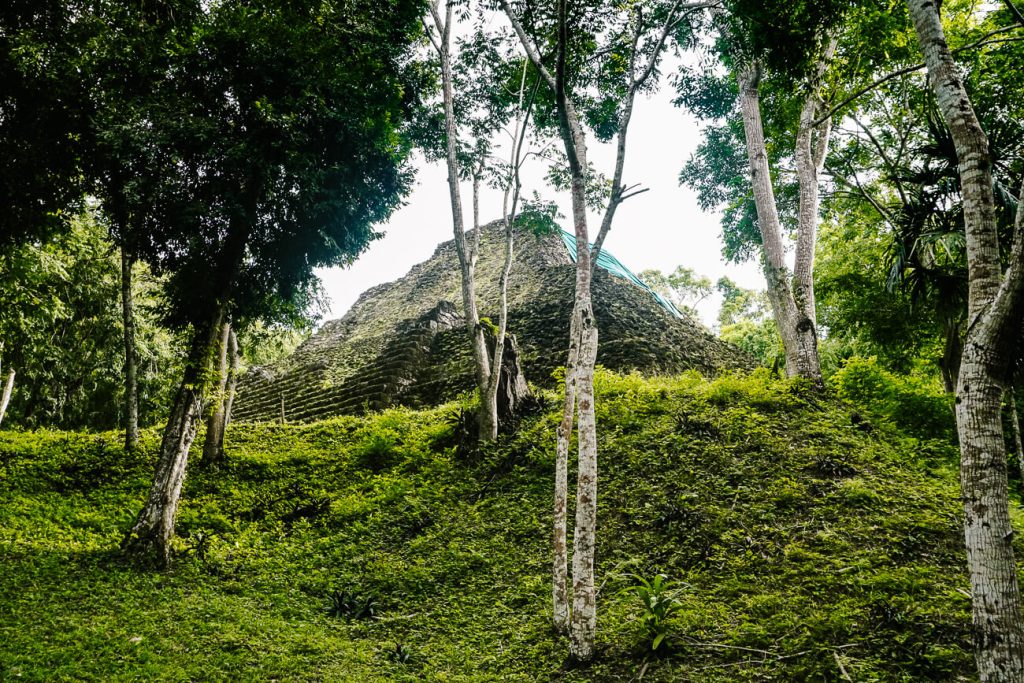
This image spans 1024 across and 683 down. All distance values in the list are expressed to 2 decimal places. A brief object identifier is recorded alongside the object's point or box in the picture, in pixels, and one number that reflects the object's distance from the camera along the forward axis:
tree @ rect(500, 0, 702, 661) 4.52
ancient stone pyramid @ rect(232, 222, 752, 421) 12.63
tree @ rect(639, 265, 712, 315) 30.09
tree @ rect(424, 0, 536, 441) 9.30
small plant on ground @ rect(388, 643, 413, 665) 4.96
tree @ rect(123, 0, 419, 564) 7.52
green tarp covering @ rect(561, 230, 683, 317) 16.08
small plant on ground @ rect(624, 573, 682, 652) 4.46
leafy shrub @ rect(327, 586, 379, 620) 5.92
